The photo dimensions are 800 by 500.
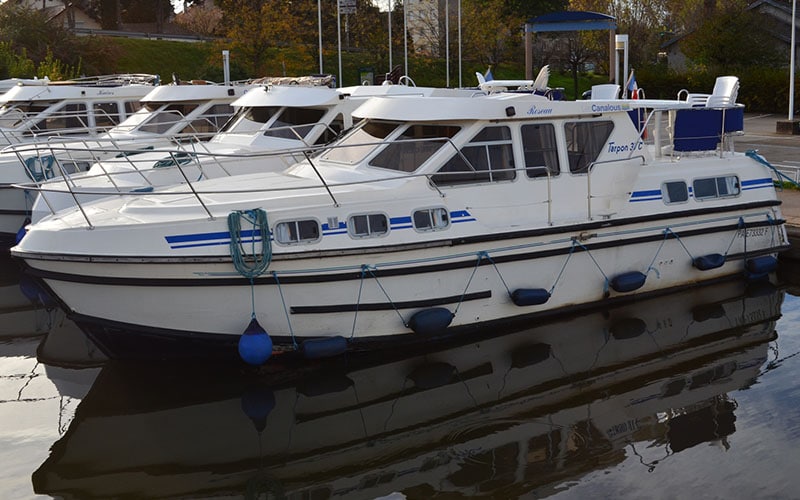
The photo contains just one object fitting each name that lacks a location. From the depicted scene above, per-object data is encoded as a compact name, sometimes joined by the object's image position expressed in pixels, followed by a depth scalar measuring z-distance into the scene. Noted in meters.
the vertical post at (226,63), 21.50
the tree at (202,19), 52.25
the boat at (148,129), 14.96
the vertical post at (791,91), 25.03
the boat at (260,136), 13.07
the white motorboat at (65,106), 18.11
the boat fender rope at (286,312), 9.03
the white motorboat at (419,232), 8.97
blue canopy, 23.55
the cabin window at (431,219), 9.64
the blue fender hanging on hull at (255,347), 8.85
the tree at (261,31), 35.53
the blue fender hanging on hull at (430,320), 9.59
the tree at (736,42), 35.22
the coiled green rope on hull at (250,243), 8.84
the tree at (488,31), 42.16
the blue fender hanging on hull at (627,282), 10.93
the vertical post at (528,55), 27.17
